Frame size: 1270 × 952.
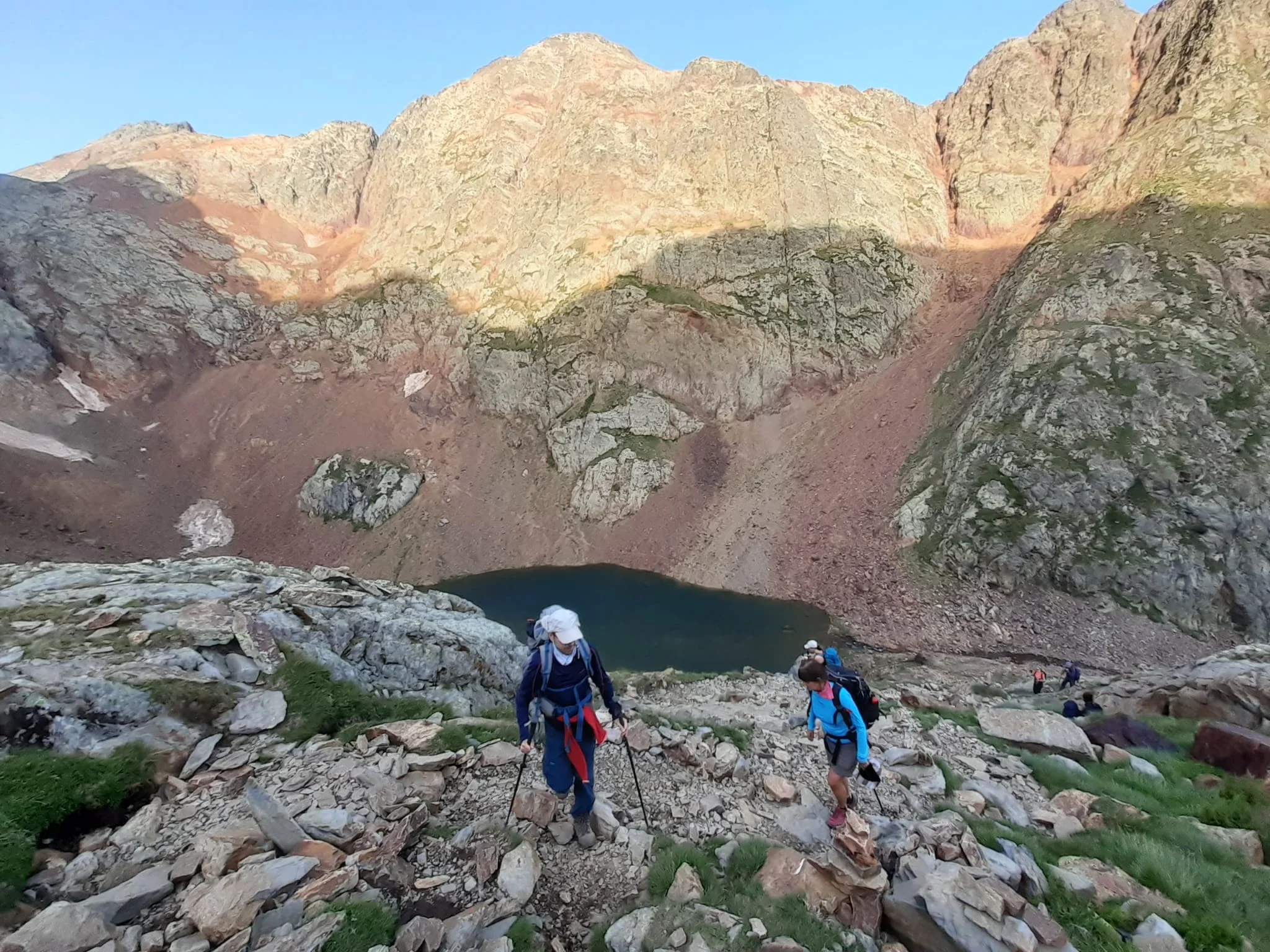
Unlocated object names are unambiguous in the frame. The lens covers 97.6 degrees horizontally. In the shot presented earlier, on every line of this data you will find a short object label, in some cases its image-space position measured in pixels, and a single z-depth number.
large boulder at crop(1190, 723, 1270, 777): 9.42
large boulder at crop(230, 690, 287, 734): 8.04
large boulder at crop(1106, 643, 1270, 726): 12.71
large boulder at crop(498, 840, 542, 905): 5.44
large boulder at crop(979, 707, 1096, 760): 10.72
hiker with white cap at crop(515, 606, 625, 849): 6.00
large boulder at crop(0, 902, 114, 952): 4.27
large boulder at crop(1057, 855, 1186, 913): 5.58
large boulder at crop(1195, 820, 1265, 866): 6.93
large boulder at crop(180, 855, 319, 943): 4.62
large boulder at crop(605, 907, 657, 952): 4.85
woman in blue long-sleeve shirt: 6.50
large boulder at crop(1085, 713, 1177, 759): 11.25
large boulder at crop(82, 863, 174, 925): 4.72
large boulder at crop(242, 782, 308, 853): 5.62
